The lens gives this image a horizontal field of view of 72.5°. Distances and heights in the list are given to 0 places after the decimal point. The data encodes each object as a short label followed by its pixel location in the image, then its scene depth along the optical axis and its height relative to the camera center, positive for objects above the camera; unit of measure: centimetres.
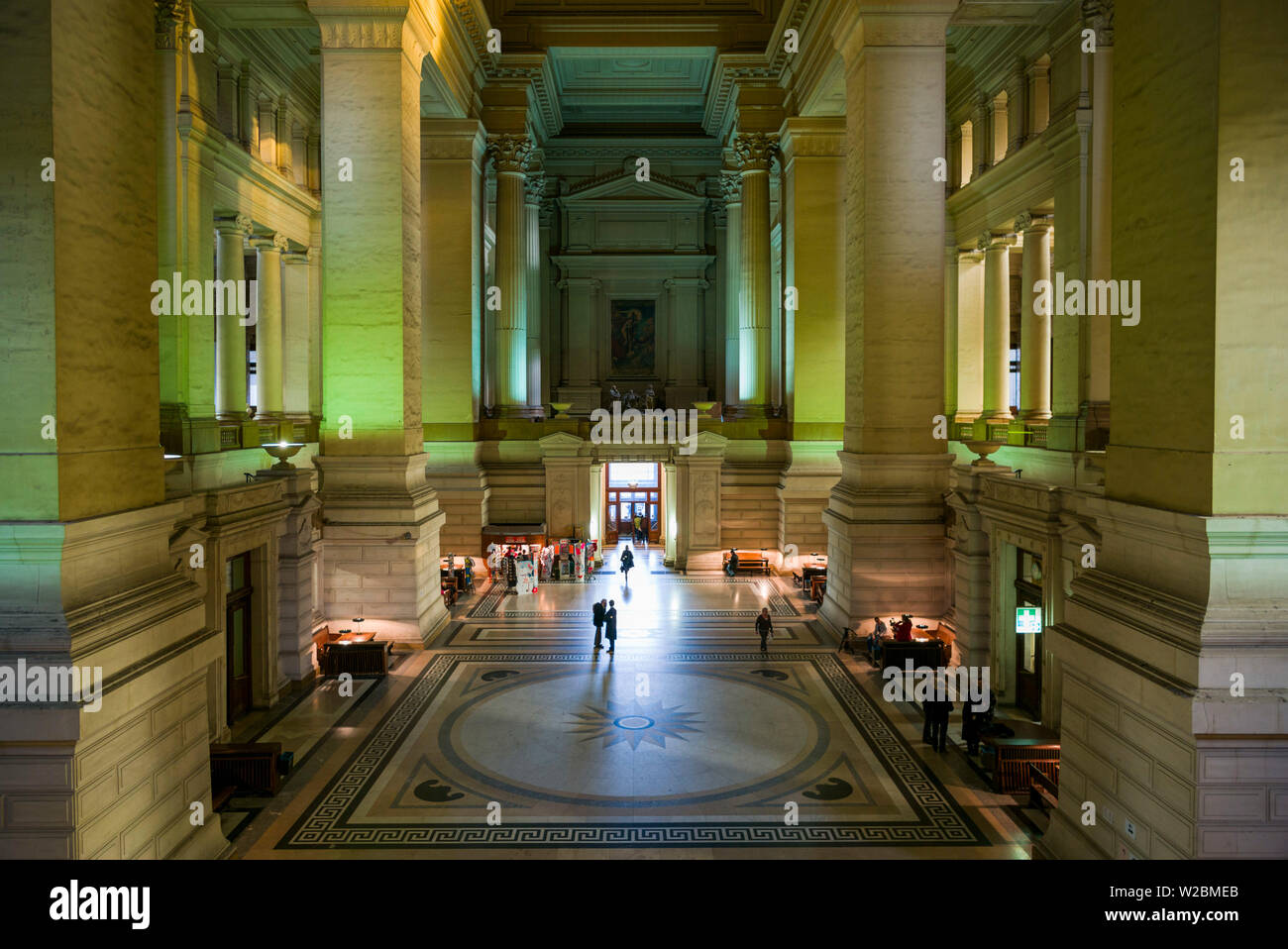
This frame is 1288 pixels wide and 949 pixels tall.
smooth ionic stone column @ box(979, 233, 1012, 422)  3039 +354
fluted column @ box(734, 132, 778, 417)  3359 +587
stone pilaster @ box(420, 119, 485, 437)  3056 +573
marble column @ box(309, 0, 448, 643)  1989 +247
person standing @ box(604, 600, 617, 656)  1953 -430
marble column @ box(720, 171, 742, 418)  3566 +643
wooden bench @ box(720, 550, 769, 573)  3027 -452
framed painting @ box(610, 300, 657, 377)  4416 +479
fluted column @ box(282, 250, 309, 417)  3412 +374
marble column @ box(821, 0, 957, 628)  2038 +257
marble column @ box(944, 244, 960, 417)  3300 +419
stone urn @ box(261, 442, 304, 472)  1827 -41
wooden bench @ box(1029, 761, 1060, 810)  1145 -476
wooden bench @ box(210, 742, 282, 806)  1230 -471
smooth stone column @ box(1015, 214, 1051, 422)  2656 +287
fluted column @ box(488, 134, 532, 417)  3394 +625
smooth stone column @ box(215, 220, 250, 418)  2631 +287
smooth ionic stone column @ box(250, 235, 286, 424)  3003 +371
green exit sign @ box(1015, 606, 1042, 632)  1598 -342
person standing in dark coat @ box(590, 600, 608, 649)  1977 -410
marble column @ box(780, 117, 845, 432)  3014 +641
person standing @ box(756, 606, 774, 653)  1948 -433
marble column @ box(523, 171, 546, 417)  3841 +737
